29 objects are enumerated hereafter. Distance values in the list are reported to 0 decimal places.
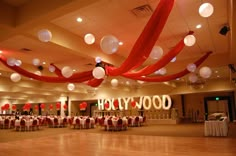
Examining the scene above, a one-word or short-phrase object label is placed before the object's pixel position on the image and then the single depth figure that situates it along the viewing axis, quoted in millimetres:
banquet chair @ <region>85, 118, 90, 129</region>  13605
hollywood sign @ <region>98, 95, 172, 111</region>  16328
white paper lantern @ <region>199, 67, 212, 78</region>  6187
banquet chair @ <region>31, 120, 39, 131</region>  12862
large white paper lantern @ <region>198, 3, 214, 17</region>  3801
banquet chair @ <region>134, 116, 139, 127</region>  14367
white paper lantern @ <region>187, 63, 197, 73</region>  6328
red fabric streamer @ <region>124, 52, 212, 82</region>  6533
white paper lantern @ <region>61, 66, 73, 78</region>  5984
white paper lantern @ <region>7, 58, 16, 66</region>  5766
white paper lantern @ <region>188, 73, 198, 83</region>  7934
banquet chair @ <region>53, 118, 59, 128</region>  14773
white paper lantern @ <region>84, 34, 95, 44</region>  5105
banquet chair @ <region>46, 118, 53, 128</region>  14789
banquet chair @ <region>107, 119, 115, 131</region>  11744
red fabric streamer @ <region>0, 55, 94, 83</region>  5879
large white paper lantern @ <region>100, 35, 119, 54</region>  3930
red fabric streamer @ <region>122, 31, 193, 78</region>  5379
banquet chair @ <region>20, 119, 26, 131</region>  12531
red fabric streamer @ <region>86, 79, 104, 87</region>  6410
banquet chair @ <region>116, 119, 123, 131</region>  11766
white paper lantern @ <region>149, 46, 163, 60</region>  5645
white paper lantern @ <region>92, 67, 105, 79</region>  5227
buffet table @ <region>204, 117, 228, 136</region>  8212
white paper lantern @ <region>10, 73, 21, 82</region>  6766
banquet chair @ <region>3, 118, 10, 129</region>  15094
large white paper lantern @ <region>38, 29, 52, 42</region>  4535
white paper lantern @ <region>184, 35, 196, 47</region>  5234
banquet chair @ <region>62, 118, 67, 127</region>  15275
